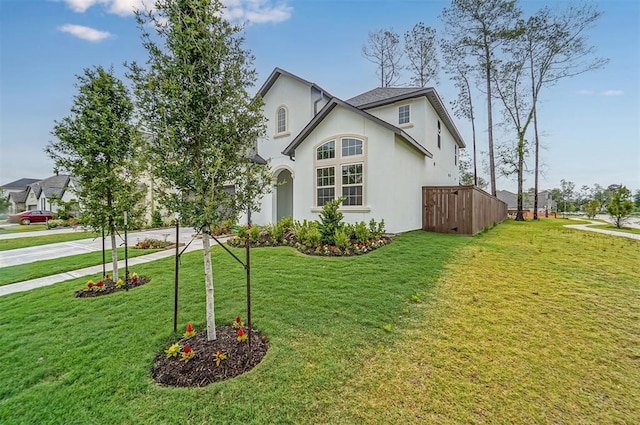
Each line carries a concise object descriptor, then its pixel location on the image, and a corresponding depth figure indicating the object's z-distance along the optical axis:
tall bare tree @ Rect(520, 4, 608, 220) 18.84
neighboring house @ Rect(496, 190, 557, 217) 53.28
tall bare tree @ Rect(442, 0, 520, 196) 19.27
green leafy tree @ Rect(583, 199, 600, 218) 26.34
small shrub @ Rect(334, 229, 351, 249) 7.79
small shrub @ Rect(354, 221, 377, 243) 8.27
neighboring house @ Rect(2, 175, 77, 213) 29.05
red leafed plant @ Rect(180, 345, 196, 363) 2.83
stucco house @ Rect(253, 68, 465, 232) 9.47
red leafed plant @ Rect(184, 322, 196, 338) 3.29
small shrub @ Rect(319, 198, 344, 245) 8.40
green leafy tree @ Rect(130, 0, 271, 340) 2.83
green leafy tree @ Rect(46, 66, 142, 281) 4.84
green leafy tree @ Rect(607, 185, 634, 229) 15.07
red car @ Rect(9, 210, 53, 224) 20.87
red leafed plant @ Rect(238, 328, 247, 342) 3.04
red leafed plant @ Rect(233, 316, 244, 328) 3.43
